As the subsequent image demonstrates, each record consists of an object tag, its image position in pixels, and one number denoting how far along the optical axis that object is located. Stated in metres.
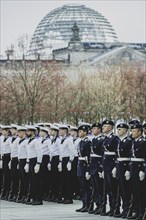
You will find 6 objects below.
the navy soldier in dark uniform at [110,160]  23.14
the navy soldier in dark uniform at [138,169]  22.20
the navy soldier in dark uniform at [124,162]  22.66
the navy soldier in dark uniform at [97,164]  23.70
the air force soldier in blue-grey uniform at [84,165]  24.44
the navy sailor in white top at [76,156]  27.56
